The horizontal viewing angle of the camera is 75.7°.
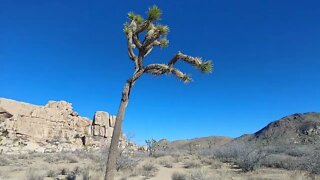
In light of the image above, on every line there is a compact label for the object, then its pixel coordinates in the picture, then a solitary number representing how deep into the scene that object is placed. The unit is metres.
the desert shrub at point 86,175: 7.97
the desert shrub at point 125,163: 9.55
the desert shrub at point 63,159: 12.49
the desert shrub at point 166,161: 10.84
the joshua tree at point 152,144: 16.89
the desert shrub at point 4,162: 11.63
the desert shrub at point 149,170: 8.95
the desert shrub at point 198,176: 7.21
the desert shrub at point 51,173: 8.67
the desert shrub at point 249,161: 9.36
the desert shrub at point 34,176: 7.76
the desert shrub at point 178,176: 8.11
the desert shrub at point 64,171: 9.23
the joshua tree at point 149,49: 6.53
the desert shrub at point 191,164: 10.68
